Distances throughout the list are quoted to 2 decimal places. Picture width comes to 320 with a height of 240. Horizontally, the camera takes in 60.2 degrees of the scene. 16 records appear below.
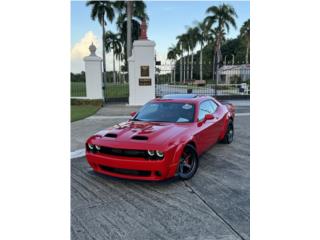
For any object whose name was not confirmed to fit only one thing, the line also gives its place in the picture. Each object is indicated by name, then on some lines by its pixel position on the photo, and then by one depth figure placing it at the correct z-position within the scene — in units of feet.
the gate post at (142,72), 44.47
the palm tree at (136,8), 87.66
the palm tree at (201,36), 137.71
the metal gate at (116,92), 50.89
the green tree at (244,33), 124.34
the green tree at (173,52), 195.60
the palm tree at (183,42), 168.33
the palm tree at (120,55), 133.49
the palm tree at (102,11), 97.14
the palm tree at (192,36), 155.22
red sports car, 12.27
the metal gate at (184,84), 51.57
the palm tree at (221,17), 108.58
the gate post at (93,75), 46.32
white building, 76.66
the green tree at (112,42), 129.80
